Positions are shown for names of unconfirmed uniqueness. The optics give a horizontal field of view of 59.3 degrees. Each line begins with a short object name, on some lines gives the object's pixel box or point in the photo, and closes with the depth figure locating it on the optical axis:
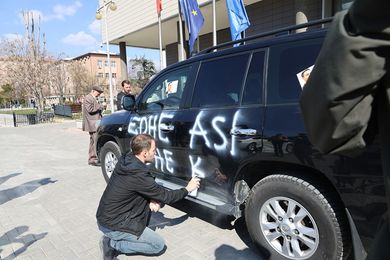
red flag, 11.08
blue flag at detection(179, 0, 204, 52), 9.02
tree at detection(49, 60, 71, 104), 36.22
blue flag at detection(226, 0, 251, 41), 8.24
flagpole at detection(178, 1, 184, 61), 13.20
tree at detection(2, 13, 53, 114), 23.06
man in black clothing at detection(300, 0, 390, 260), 0.96
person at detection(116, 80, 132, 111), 7.64
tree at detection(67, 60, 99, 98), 45.50
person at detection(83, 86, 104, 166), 7.54
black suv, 2.35
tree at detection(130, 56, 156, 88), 48.50
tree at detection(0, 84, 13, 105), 58.92
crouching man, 3.07
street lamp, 15.06
